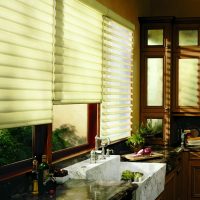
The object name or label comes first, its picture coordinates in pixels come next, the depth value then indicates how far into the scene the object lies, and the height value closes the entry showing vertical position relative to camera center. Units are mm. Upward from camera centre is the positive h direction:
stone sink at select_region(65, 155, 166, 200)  3322 -640
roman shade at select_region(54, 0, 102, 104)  3346 +366
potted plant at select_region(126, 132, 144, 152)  5160 -497
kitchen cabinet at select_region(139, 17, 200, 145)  5832 +384
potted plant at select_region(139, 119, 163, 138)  5867 -376
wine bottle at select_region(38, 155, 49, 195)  2777 -489
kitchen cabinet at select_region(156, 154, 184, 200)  4330 -907
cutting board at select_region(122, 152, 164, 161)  4546 -605
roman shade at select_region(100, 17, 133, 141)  4387 +189
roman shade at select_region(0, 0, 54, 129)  2607 +222
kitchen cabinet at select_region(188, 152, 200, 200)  5605 -1021
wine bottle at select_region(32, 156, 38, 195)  2760 -502
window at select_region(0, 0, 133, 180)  2707 +171
